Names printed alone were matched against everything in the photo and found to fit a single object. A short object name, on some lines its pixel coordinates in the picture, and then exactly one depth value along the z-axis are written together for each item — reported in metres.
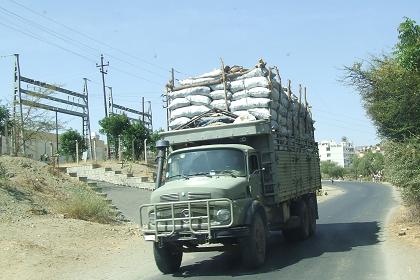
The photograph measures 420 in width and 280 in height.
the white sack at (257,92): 12.29
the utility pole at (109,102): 57.38
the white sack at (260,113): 12.13
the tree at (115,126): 41.16
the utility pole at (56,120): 41.33
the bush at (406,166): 14.17
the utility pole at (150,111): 69.61
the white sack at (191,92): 12.85
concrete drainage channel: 27.72
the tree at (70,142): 43.19
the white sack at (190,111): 12.71
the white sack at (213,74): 12.98
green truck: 9.63
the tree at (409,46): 11.94
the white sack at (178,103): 12.95
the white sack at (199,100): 12.78
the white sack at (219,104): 12.67
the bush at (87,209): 16.51
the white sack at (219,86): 12.79
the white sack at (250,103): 12.23
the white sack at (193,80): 12.96
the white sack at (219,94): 12.75
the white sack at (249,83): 12.37
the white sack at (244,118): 11.69
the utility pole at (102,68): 56.41
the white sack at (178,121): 12.77
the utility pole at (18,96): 28.01
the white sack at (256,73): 12.49
